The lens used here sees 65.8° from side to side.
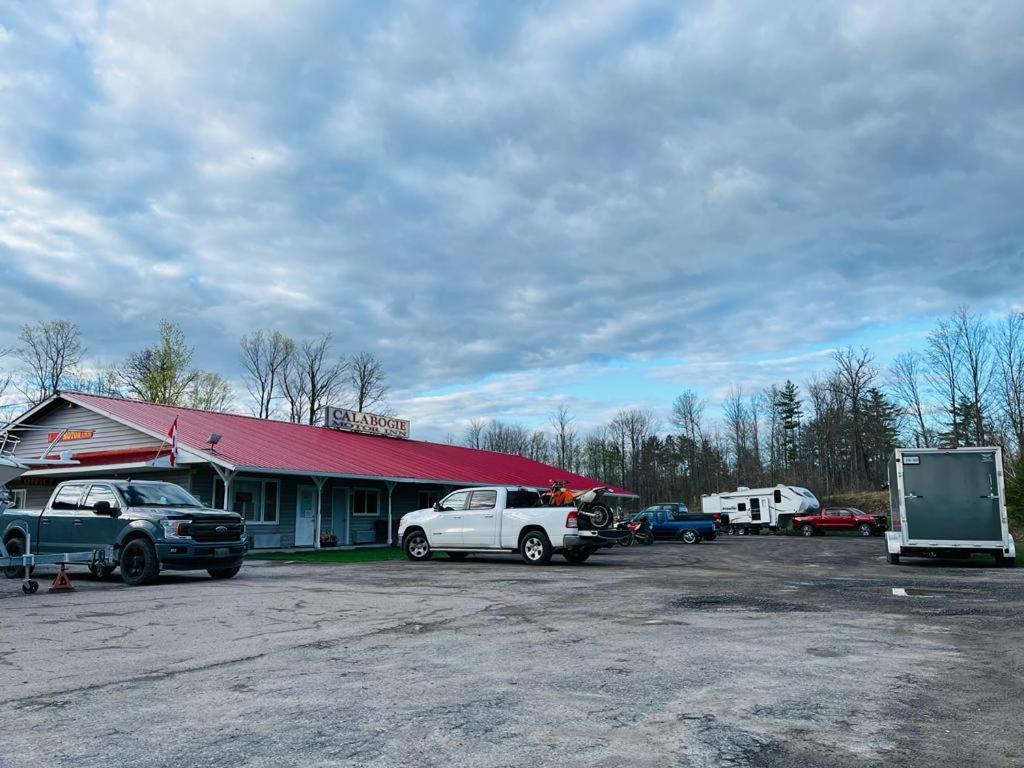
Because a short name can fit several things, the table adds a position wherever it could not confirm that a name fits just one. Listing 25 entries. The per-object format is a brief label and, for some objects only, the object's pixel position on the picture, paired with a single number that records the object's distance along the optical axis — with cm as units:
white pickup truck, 1800
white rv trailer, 4588
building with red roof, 2378
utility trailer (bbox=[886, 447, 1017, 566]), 1728
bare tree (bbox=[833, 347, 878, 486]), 6481
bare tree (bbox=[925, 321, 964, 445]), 5344
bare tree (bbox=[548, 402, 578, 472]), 8306
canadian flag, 2247
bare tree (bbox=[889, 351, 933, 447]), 5866
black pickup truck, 1383
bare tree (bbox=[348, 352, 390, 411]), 6562
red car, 4166
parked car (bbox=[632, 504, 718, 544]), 3525
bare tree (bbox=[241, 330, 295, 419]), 6066
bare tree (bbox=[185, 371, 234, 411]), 4993
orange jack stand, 1291
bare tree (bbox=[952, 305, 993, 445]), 5072
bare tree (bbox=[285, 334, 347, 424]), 6150
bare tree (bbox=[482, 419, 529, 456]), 8669
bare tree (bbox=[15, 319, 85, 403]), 4872
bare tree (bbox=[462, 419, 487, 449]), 8881
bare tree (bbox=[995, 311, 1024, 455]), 4734
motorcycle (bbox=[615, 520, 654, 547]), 3219
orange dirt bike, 1844
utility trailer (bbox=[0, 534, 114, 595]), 1258
